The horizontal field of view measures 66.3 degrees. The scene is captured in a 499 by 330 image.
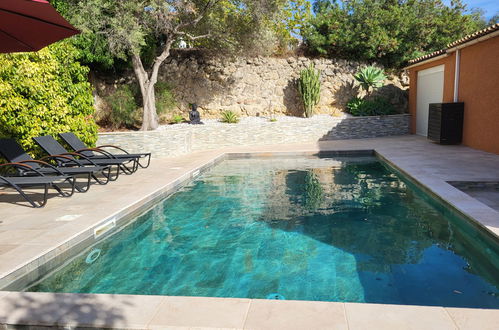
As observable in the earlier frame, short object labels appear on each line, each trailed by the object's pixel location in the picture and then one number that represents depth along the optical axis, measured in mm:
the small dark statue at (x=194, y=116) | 15633
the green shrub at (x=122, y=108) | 14703
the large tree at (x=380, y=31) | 18594
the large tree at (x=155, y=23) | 11945
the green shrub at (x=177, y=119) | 16219
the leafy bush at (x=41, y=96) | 8125
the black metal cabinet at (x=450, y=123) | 12555
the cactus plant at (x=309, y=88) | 17219
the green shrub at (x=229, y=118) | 16297
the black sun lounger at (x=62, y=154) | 7988
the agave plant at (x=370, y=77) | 17578
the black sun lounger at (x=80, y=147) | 8641
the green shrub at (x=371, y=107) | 17297
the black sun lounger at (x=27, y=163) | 6956
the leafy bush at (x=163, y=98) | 15789
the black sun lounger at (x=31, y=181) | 5836
